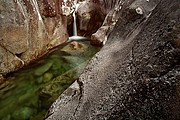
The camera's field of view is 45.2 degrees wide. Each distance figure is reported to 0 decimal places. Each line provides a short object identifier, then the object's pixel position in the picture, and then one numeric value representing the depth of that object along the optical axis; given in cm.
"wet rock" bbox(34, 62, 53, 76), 809
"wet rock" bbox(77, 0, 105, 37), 1235
